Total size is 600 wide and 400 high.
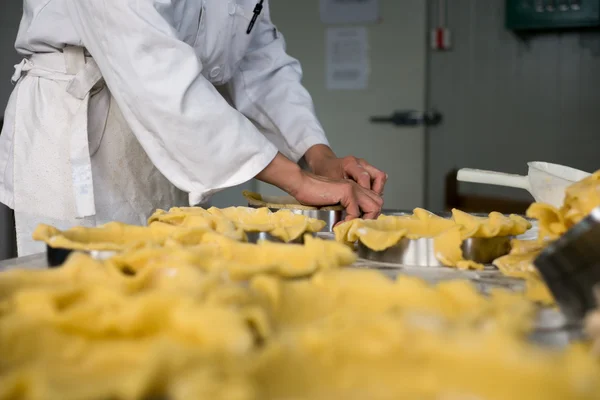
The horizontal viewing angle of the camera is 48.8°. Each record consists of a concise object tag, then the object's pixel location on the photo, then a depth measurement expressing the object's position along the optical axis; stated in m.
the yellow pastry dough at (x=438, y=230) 1.01
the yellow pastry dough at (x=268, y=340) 0.42
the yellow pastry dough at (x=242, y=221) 1.03
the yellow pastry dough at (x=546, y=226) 0.78
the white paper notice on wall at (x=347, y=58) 3.73
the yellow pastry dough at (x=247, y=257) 0.73
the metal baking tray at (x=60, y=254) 0.87
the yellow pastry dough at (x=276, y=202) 1.48
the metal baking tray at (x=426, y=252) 1.03
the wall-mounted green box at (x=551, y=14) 3.54
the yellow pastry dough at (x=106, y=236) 0.89
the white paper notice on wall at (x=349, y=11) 3.68
